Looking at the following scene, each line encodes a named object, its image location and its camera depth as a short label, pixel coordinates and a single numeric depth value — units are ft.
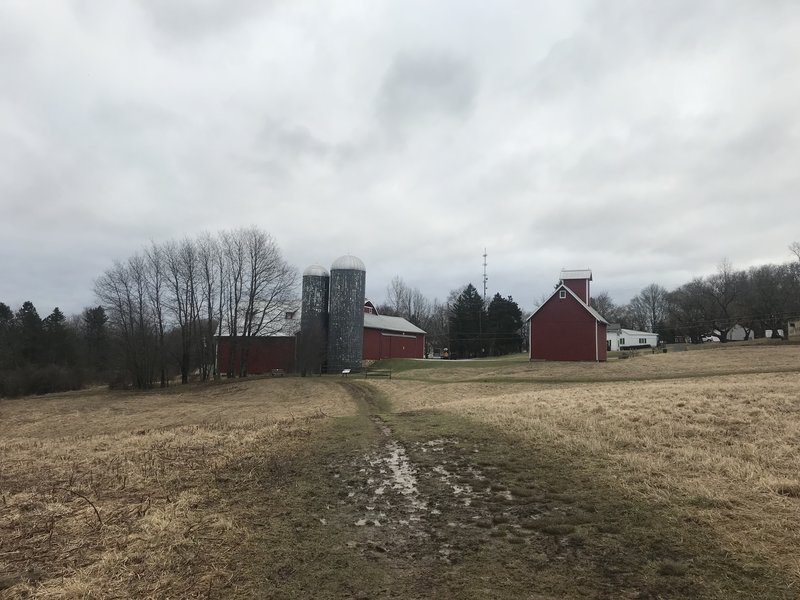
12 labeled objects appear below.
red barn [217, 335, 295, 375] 172.96
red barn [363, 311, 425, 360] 193.87
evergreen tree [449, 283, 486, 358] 270.67
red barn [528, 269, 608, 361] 147.84
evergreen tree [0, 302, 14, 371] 157.38
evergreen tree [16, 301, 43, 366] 175.67
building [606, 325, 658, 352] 289.94
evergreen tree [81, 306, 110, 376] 181.09
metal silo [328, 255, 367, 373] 157.69
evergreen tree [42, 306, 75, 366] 180.45
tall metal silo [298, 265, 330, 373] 150.82
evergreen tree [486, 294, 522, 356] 266.98
